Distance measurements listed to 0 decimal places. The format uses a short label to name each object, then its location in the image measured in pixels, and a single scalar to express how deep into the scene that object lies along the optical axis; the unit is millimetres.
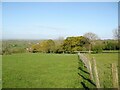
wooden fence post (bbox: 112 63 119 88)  3300
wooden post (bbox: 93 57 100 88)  4160
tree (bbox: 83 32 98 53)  42072
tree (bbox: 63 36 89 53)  38677
